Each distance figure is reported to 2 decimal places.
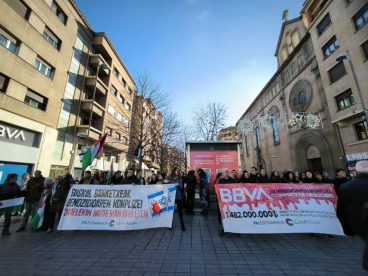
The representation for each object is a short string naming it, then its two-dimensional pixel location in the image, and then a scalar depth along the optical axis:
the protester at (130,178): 7.65
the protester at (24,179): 9.54
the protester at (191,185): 8.16
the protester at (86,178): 7.46
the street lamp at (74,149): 19.14
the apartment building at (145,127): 20.97
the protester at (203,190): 8.18
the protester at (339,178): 6.22
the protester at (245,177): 7.61
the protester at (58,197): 6.20
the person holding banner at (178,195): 6.08
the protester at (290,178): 7.52
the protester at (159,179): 8.44
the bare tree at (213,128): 26.19
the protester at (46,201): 6.35
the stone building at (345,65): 15.05
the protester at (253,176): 7.56
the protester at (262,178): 7.57
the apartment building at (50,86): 13.28
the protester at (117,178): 8.54
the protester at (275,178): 7.66
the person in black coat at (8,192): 5.80
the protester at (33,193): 6.79
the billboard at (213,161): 9.55
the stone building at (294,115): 19.47
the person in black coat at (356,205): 2.56
